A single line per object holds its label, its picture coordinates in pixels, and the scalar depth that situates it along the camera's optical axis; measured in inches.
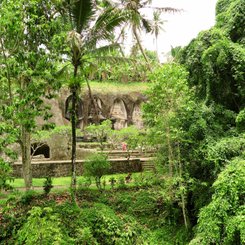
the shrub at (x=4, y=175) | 306.8
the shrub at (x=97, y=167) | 493.0
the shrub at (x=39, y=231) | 306.7
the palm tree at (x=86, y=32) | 402.6
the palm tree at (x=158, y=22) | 1062.5
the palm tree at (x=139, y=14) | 653.1
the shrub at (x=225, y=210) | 296.2
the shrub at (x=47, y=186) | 456.4
